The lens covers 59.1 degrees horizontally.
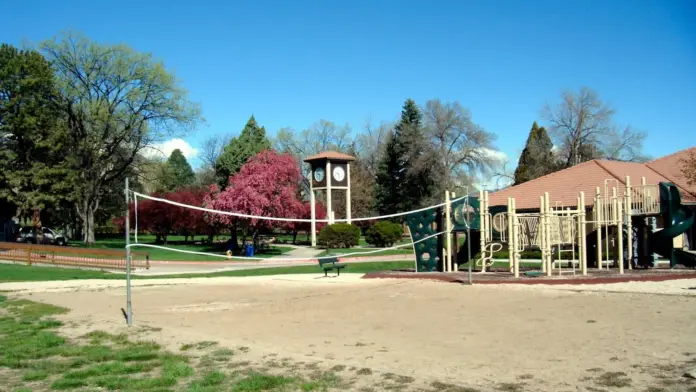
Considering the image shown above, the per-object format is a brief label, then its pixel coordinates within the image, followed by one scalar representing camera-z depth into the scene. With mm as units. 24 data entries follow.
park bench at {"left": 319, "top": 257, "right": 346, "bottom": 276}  22872
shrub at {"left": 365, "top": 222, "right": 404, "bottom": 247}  44812
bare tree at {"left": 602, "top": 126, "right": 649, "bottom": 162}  62819
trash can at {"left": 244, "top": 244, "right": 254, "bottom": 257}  41097
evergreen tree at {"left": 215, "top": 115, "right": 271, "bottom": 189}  56531
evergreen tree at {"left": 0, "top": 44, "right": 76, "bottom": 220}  43969
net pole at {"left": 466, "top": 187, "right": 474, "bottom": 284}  17856
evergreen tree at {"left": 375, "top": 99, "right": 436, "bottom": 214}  66312
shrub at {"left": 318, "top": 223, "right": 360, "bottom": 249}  45875
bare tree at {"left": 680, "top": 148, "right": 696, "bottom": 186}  33328
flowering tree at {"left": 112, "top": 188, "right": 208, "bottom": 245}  52500
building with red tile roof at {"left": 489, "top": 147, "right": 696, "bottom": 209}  33875
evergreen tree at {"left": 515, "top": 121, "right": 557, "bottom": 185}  61844
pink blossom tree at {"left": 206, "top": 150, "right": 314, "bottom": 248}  40656
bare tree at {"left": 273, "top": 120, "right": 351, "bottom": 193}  85250
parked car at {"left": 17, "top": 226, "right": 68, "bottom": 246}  47981
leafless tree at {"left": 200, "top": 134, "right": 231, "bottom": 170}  94312
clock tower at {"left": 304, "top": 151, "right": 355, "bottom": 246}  50531
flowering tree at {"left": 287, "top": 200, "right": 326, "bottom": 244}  45344
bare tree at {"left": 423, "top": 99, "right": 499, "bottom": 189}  65688
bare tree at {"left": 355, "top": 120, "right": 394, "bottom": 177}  84250
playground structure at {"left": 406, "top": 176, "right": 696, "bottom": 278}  19172
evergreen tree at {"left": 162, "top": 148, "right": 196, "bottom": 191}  85500
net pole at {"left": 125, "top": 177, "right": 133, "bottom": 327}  11608
